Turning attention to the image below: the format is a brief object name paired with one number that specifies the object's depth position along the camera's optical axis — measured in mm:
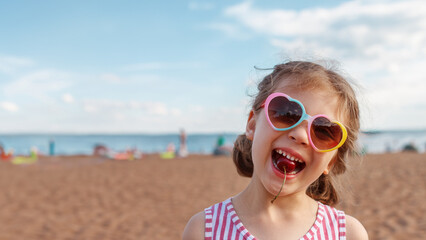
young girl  1443
